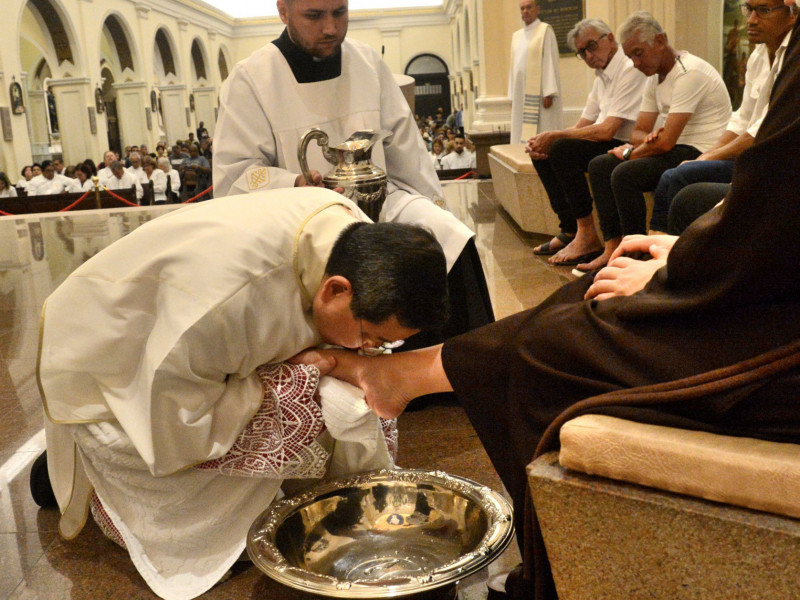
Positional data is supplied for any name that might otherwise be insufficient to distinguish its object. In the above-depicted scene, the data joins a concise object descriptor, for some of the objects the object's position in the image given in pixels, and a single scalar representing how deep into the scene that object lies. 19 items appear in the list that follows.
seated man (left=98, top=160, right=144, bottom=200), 16.05
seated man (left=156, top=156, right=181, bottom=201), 15.80
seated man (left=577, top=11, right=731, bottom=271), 4.71
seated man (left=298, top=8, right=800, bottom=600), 1.46
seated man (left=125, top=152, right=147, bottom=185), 16.55
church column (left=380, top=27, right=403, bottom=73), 36.69
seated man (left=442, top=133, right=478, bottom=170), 15.10
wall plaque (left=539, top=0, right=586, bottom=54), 10.02
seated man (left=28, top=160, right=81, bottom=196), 15.88
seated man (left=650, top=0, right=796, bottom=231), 3.74
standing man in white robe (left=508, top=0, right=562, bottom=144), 8.94
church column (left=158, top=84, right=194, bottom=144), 28.83
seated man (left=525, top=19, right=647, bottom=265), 5.60
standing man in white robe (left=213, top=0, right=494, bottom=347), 3.75
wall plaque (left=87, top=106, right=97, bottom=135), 21.30
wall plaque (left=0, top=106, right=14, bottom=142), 17.19
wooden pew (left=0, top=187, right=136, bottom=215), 11.36
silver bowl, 2.01
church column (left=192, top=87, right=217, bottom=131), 32.66
